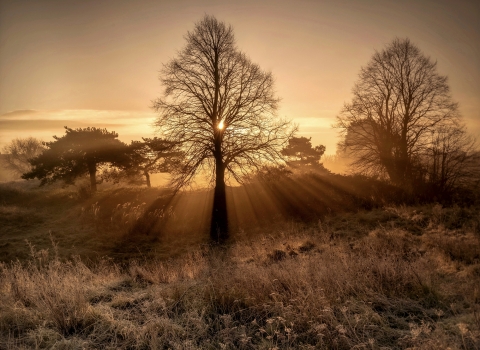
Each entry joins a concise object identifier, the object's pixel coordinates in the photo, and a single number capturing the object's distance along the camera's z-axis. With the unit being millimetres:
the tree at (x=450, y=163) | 17500
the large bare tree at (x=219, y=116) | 15062
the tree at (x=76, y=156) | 22156
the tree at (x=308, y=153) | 35688
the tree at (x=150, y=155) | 15359
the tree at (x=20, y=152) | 54656
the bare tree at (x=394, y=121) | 19734
